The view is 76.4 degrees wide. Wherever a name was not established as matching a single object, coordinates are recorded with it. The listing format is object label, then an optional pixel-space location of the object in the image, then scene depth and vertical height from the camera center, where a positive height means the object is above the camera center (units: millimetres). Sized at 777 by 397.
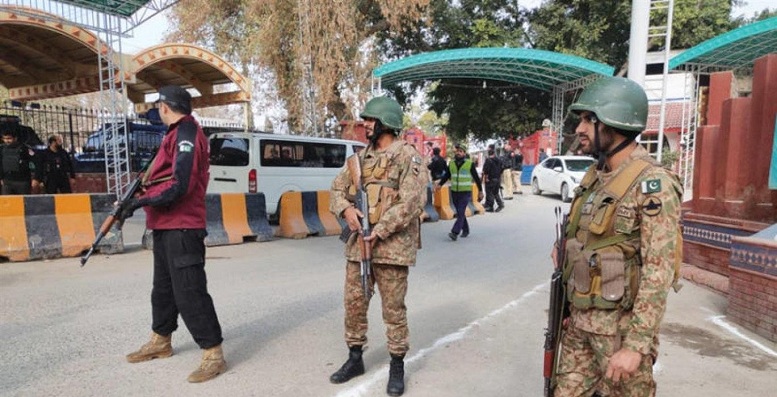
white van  9109 -52
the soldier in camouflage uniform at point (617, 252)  1808 -345
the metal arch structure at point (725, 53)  16922 +4226
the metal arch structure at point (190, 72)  11134 +2407
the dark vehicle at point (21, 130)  11470 +735
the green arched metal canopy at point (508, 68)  18891 +3943
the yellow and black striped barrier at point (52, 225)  6328 -881
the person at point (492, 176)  12750 -387
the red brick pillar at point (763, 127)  5285 +385
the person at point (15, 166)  8070 -112
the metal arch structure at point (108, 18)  8748 +2573
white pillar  8047 +2011
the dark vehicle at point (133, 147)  14156 +383
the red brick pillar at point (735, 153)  5723 +106
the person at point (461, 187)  8727 -468
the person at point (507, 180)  16739 -658
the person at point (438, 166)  10914 -113
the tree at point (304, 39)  17078 +4532
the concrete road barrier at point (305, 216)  8672 -1009
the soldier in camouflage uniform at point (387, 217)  3039 -365
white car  15039 -429
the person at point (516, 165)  18234 -167
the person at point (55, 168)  9436 -161
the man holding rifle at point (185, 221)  3094 -391
